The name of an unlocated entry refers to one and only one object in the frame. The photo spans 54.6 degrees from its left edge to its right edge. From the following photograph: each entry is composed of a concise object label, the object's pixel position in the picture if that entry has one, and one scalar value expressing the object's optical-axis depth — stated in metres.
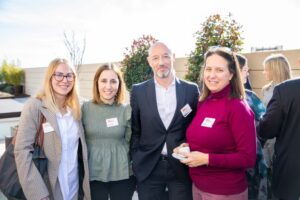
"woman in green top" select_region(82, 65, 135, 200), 2.39
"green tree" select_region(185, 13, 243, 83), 4.79
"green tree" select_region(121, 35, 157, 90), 6.27
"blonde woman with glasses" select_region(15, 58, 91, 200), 2.00
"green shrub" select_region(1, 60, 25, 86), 21.20
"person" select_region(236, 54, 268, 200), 2.37
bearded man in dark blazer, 2.37
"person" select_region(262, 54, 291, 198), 2.90
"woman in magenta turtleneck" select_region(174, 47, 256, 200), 1.82
